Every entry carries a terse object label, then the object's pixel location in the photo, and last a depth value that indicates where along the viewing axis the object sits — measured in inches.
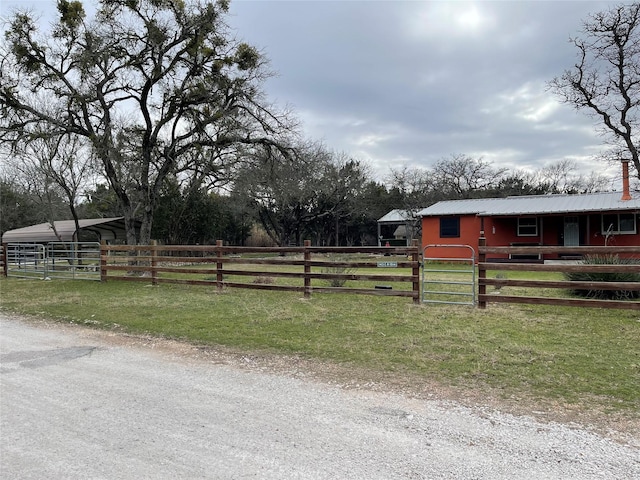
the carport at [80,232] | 1099.3
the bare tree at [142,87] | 606.5
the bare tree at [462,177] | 1429.9
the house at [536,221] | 727.7
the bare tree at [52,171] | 778.2
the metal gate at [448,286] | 341.3
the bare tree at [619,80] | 778.2
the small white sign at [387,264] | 350.0
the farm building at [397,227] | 1283.1
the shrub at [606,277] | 340.8
